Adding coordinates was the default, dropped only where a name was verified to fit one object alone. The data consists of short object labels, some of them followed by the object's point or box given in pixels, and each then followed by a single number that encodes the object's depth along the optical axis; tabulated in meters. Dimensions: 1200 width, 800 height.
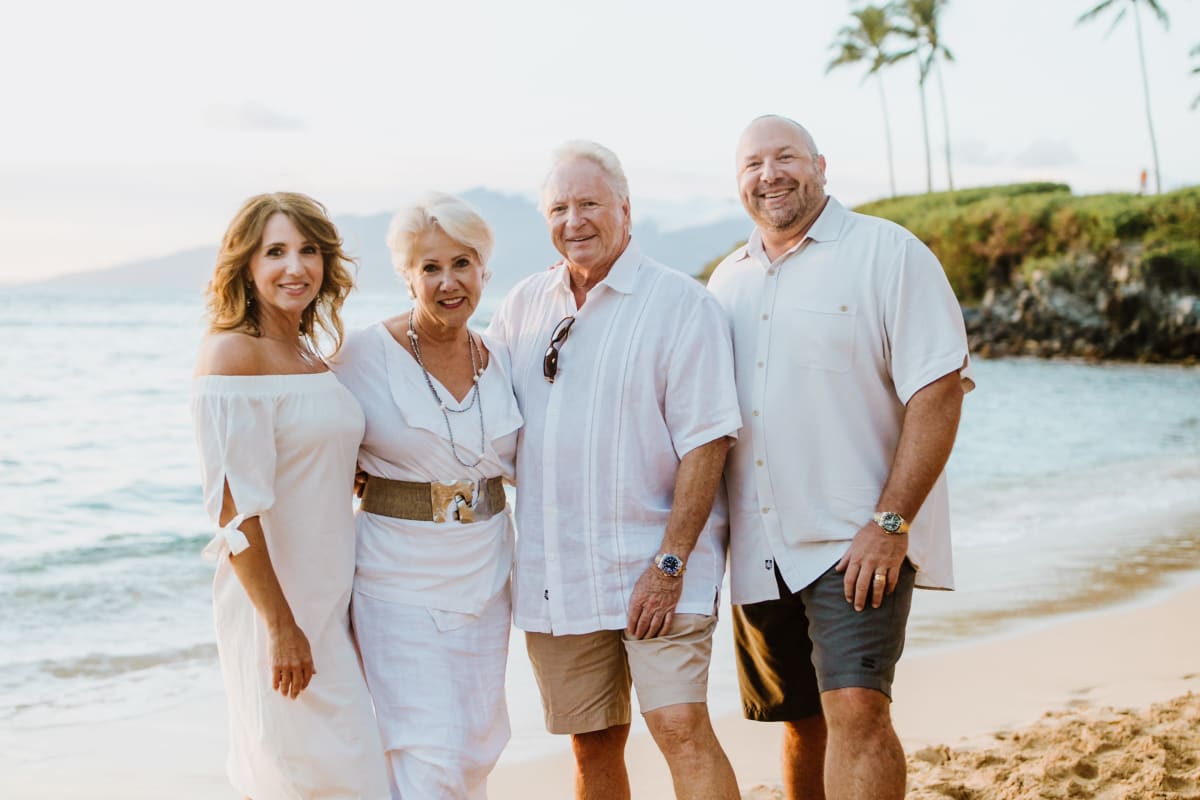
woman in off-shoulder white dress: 3.04
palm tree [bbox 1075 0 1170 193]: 38.25
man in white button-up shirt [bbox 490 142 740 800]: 3.25
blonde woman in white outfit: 3.24
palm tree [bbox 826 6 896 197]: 49.00
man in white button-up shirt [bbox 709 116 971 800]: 3.20
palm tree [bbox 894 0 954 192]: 47.50
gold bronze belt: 3.28
